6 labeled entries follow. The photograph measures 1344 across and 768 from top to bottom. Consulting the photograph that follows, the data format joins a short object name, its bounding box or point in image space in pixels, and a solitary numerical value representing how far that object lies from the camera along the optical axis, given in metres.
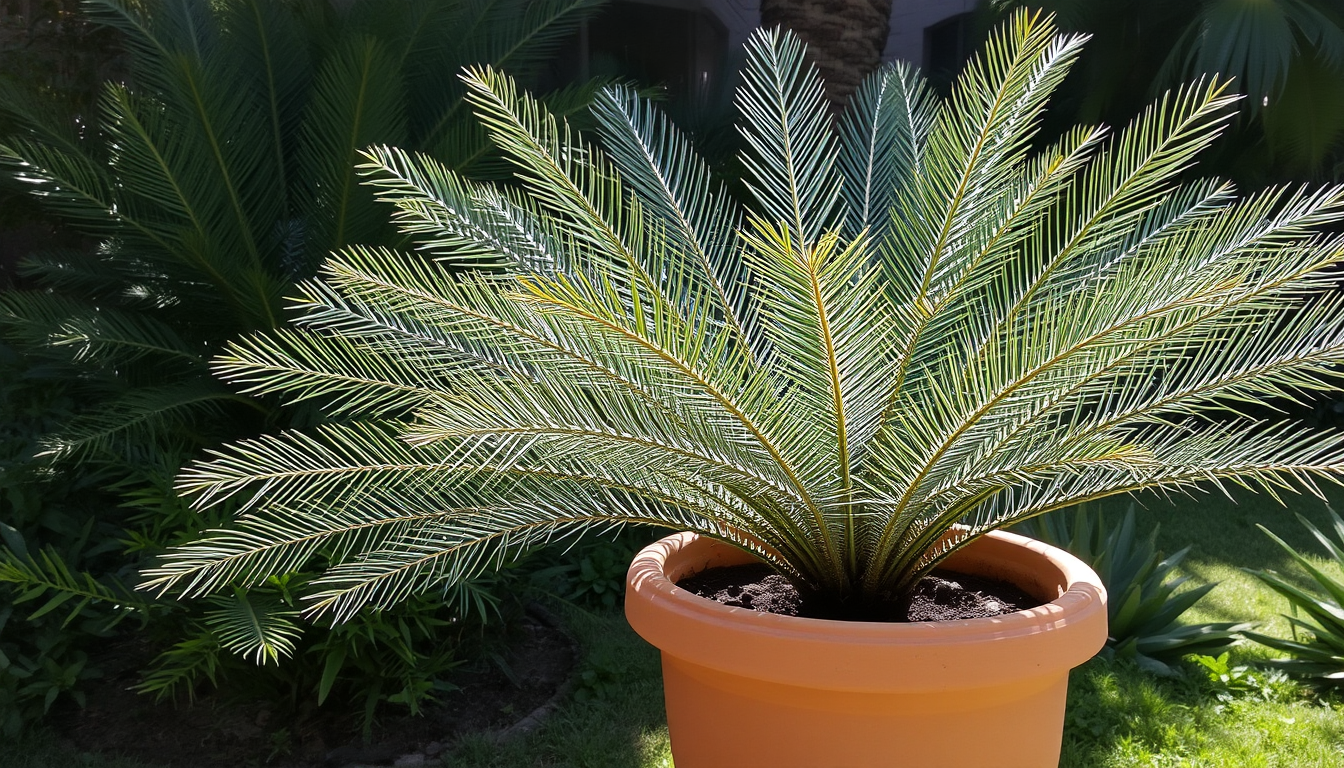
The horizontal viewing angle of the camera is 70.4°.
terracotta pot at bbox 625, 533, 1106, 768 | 1.39
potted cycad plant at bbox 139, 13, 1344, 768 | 1.37
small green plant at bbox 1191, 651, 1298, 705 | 2.87
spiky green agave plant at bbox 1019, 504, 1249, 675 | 3.07
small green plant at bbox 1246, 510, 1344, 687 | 2.92
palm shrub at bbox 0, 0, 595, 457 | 2.72
